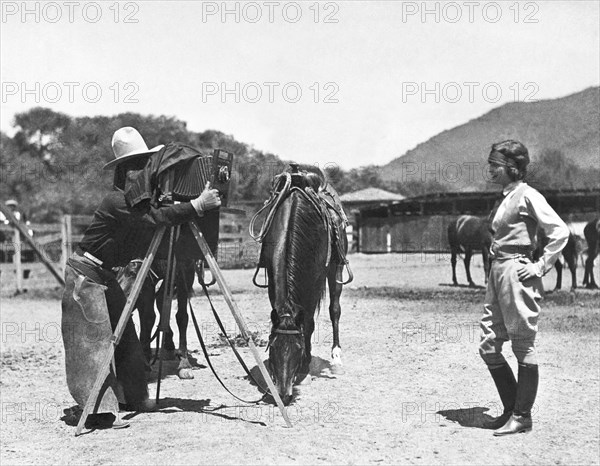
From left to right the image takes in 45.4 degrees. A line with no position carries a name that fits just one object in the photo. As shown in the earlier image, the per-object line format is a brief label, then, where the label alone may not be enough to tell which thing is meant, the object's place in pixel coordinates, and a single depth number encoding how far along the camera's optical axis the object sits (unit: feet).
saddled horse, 19.80
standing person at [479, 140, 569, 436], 16.62
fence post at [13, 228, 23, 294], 62.18
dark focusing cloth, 18.73
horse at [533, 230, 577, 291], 53.20
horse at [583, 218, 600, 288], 57.52
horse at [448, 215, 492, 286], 59.47
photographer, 18.81
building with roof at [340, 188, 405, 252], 160.29
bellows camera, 19.30
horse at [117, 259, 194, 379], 26.53
